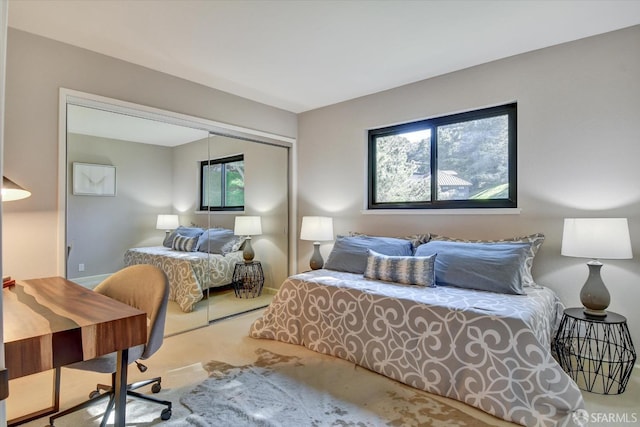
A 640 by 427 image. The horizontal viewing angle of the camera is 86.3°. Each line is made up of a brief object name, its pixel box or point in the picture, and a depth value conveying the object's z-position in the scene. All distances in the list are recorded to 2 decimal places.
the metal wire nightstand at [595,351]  2.20
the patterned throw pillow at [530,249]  2.61
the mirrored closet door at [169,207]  2.74
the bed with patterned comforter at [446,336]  1.81
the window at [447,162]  3.06
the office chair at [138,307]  1.63
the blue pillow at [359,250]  3.19
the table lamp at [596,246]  2.18
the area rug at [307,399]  1.87
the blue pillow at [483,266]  2.46
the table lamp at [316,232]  3.84
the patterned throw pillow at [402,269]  2.68
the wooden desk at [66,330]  1.08
